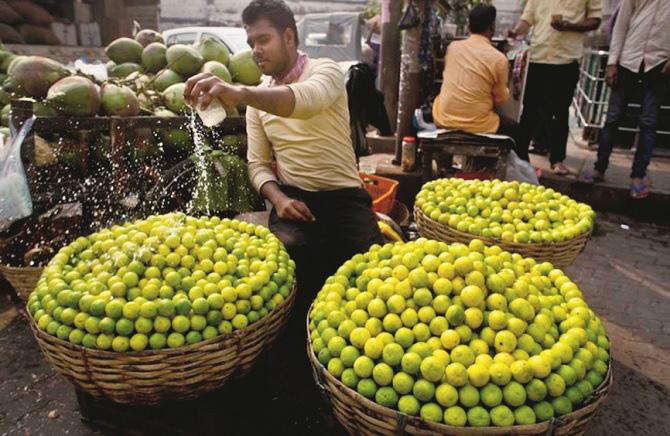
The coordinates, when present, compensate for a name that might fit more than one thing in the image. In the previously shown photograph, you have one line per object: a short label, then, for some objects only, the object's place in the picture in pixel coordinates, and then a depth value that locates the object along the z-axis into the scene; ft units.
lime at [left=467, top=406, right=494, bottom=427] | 4.79
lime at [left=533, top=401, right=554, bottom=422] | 4.89
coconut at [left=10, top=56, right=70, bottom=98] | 10.71
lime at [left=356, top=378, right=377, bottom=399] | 5.20
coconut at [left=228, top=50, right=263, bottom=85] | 13.42
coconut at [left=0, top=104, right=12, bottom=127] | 11.58
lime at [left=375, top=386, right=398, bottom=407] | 5.09
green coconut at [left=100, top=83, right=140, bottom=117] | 10.69
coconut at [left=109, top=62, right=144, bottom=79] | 13.10
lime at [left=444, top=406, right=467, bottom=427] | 4.80
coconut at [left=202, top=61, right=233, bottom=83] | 12.31
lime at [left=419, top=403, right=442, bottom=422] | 4.86
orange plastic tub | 14.28
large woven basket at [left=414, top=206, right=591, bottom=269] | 9.02
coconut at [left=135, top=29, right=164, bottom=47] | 14.83
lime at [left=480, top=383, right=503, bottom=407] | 4.92
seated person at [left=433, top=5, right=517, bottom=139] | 15.33
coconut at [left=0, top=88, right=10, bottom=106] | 11.92
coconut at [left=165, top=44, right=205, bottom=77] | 12.70
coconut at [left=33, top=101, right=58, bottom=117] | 10.36
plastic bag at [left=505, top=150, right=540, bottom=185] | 15.49
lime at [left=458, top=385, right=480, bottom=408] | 4.93
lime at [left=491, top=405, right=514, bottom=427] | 4.77
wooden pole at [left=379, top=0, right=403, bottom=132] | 21.17
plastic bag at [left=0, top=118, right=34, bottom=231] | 9.77
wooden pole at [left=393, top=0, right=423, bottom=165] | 17.71
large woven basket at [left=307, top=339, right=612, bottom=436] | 4.75
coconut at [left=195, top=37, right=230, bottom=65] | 13.57
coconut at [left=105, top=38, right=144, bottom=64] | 13.71
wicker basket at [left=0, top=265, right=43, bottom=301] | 9.73
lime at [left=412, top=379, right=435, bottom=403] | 4.99
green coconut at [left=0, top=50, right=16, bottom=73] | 13.53
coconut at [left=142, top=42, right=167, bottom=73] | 13.42
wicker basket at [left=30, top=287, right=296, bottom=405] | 5.93
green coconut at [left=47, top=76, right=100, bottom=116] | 10.02
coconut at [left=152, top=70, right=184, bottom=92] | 12.49
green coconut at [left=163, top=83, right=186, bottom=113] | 11.75
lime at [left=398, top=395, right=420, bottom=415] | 4.95
